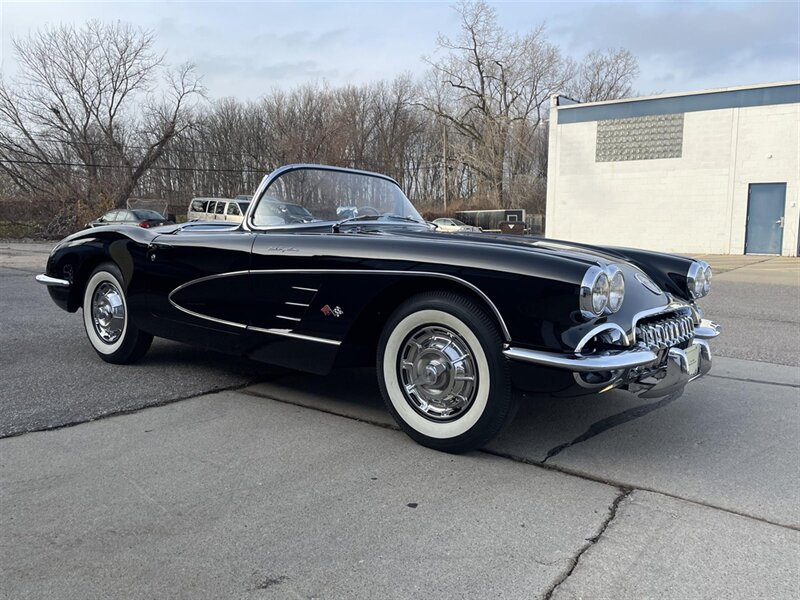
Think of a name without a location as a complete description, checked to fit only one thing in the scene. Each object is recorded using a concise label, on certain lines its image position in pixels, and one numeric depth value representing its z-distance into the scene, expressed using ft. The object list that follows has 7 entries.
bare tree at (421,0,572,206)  154.92
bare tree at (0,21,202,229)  115.14
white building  74.33
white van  70.79
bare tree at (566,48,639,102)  174.29
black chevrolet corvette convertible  9.30
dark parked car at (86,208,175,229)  73.97
